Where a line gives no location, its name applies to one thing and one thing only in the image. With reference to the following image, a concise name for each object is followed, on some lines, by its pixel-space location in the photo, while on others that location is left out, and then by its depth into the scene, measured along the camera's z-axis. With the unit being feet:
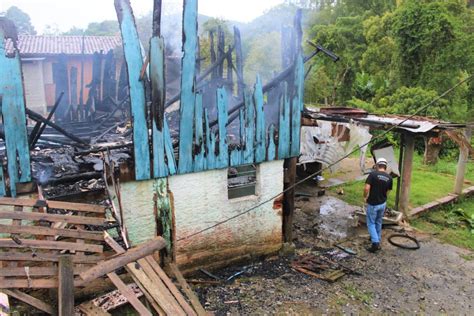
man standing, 27.09
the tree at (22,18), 136.18
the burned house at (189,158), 18.53
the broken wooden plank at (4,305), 10.29
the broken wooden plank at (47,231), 13.47
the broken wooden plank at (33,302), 11.75
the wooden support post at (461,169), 38.62
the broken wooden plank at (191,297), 15.64
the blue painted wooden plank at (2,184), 17.39
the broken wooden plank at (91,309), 13.19
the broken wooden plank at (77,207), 15.37
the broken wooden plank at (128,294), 12.26
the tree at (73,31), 150.28
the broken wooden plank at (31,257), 12.37
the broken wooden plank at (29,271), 11.84
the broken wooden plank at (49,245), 12.94
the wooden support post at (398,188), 34.78
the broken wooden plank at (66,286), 11.28
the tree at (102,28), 140.26
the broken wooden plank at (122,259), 12.00
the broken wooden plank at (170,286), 13.74
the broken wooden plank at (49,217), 13.84
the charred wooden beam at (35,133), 18.81
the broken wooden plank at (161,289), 13.23
